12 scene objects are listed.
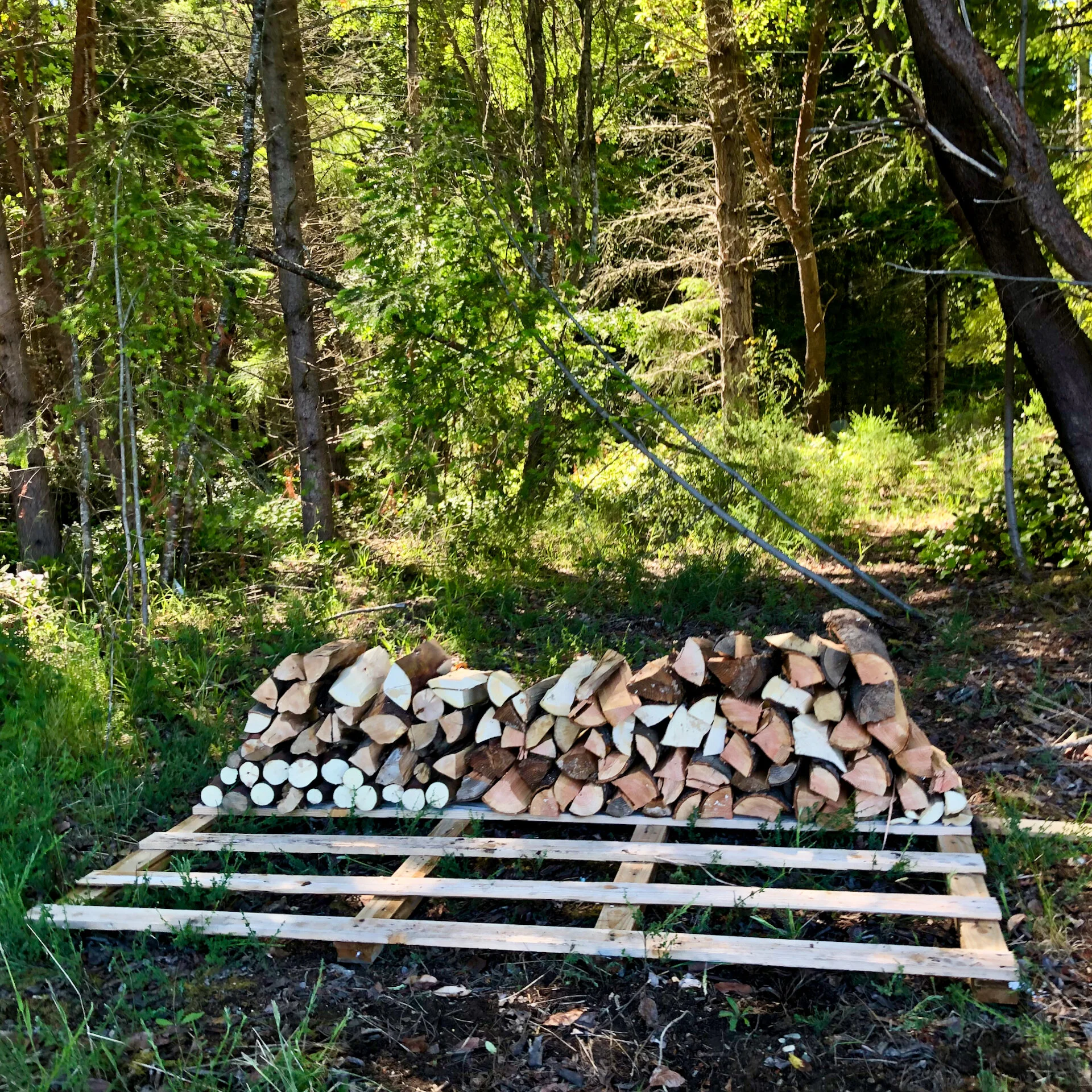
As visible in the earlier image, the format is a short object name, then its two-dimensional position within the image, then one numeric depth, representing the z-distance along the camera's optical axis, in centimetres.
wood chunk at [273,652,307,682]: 413
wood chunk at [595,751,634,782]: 379
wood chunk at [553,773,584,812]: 384
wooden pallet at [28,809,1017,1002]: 280
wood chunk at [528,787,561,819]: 385
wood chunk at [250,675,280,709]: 412
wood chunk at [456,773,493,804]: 397
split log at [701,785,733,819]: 371
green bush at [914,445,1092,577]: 606
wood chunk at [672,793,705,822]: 375
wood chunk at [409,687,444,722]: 402
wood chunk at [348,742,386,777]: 401
